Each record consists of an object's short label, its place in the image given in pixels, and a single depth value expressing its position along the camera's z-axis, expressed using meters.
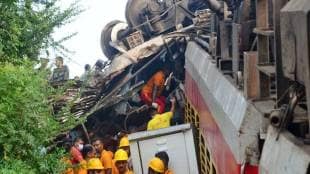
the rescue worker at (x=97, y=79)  13.41
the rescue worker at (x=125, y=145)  10.05
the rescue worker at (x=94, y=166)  9.23
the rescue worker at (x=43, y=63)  7.75
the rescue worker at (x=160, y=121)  10.28
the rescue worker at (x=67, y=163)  7.30
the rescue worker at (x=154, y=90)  12.67
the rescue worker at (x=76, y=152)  9.66
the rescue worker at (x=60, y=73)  13.35
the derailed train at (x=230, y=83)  2.87
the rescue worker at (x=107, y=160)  9.63
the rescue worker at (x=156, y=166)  7.47
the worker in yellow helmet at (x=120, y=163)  9.44
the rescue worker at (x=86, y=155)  8.90
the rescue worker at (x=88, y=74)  10.03
